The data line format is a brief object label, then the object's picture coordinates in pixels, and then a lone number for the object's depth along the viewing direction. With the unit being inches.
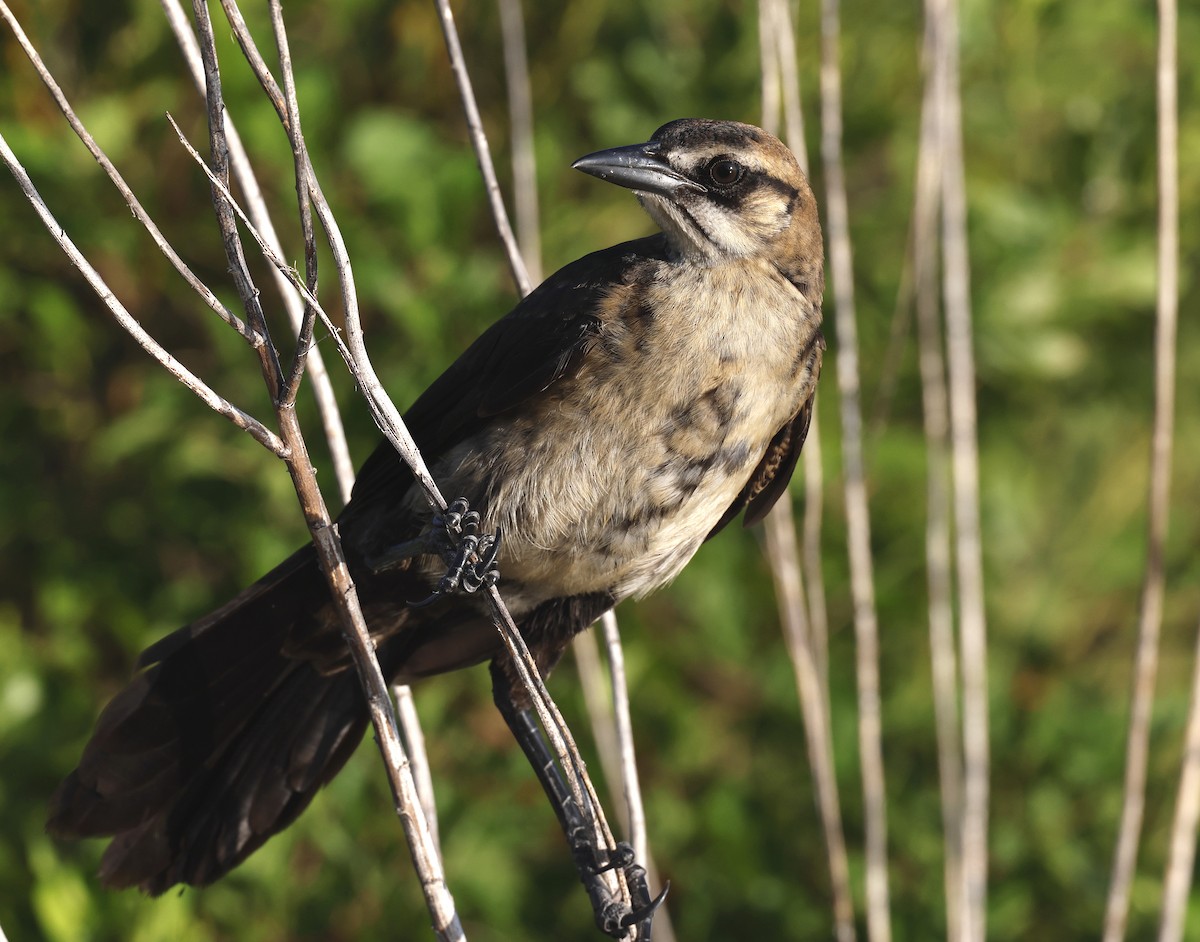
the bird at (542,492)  170.6
